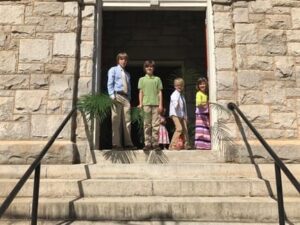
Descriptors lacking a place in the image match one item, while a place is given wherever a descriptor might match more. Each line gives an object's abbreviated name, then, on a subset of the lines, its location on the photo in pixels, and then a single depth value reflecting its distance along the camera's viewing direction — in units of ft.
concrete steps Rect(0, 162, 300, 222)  14.98
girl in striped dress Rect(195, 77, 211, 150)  22.39
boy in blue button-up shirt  21.50
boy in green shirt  21.07
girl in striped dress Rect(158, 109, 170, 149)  24.30
